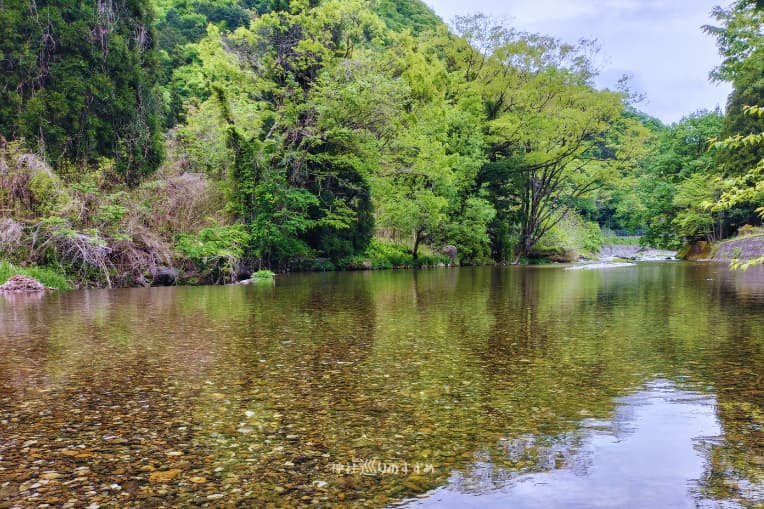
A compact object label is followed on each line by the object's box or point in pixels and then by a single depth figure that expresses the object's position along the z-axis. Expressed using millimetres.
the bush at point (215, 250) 14828
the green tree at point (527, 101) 29719
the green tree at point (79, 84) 13820
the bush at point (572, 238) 35812
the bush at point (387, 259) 22891
